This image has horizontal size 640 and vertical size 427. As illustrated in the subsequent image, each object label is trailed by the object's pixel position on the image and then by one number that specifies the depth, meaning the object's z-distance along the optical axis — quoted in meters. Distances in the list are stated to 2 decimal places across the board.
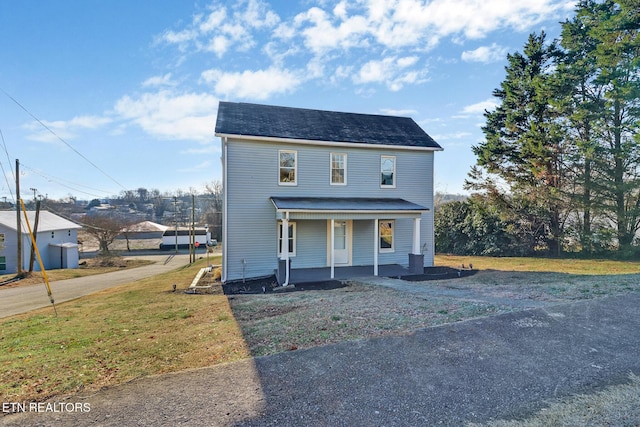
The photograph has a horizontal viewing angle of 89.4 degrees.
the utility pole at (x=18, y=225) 20.77
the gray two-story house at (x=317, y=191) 13.18
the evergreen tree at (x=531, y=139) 18.36
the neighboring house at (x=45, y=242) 27.47
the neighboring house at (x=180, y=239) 49.00
